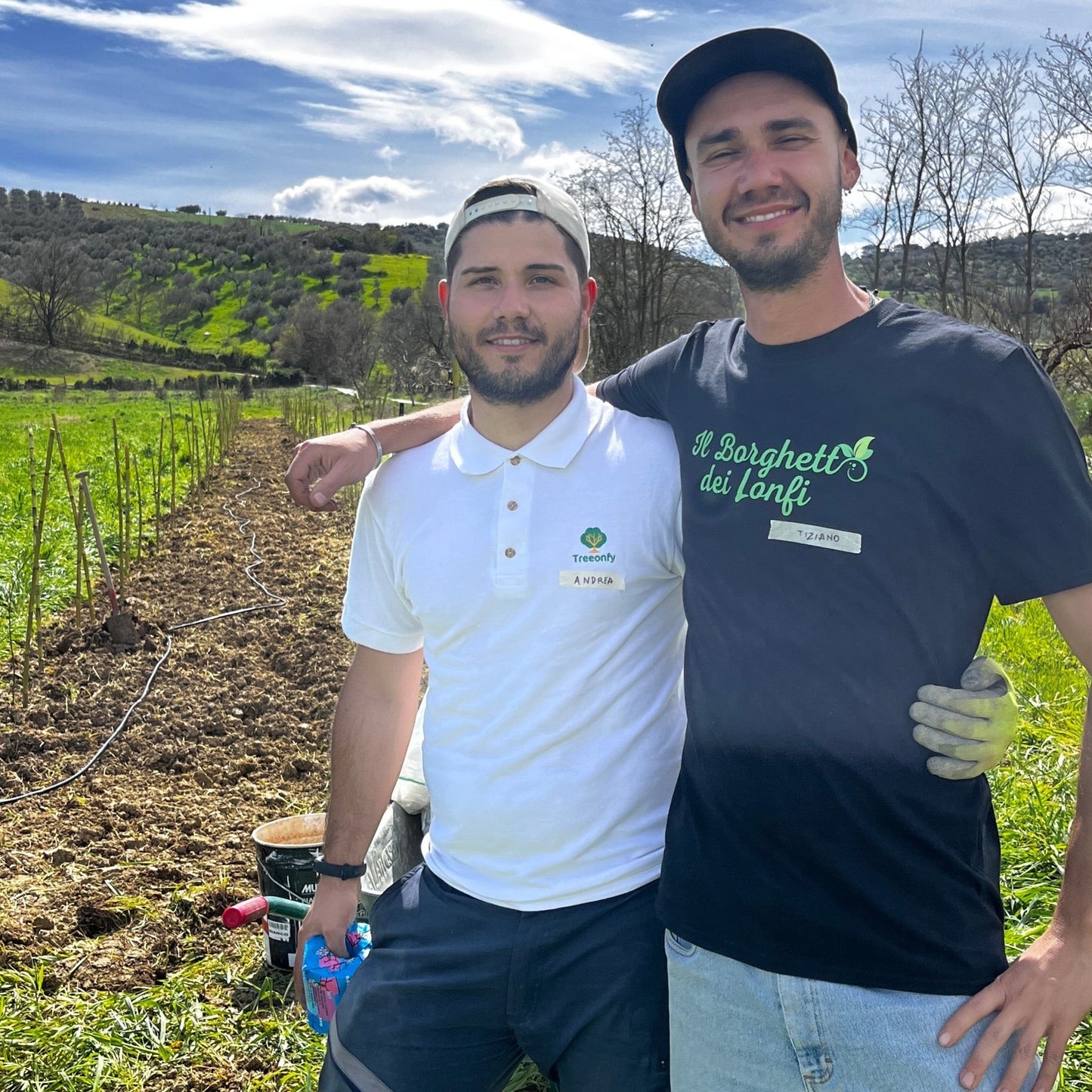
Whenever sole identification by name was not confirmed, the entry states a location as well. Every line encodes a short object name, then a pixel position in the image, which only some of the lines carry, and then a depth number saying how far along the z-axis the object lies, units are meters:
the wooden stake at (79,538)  6.72
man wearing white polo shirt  1.93
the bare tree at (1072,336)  8.83
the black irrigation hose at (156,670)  4.74
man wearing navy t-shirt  1.56
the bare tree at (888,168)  13.39
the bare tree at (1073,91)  10.77
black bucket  3.30
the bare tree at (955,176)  12.78
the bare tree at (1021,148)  12.11
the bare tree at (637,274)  23.09
